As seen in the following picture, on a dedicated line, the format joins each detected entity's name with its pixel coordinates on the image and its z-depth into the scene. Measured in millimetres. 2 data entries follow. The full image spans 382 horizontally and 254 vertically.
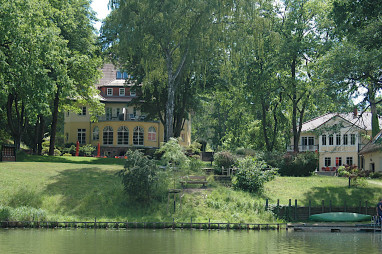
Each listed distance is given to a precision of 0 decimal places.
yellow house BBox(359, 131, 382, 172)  57438
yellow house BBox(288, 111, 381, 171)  76250
